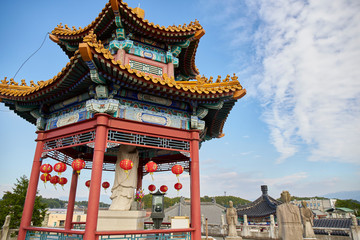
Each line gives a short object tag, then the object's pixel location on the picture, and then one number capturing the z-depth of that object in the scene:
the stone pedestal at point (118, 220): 8.75
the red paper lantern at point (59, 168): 8.80
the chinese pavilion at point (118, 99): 7.41
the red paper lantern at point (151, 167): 8.28
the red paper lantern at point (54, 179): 9.56
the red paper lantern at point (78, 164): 8.30
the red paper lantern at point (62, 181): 9.97
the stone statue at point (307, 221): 15.89
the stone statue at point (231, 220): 17.53
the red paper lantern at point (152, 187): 13.35
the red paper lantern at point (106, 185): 13.36
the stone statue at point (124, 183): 9.62
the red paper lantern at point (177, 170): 9.16
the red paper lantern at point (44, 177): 8.99
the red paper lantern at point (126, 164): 8.19
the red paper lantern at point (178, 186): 12.22
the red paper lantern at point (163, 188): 13.02
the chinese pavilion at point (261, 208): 27.06
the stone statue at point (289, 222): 6.68
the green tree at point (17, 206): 18.78
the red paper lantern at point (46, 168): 8.61
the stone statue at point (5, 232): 13.84
